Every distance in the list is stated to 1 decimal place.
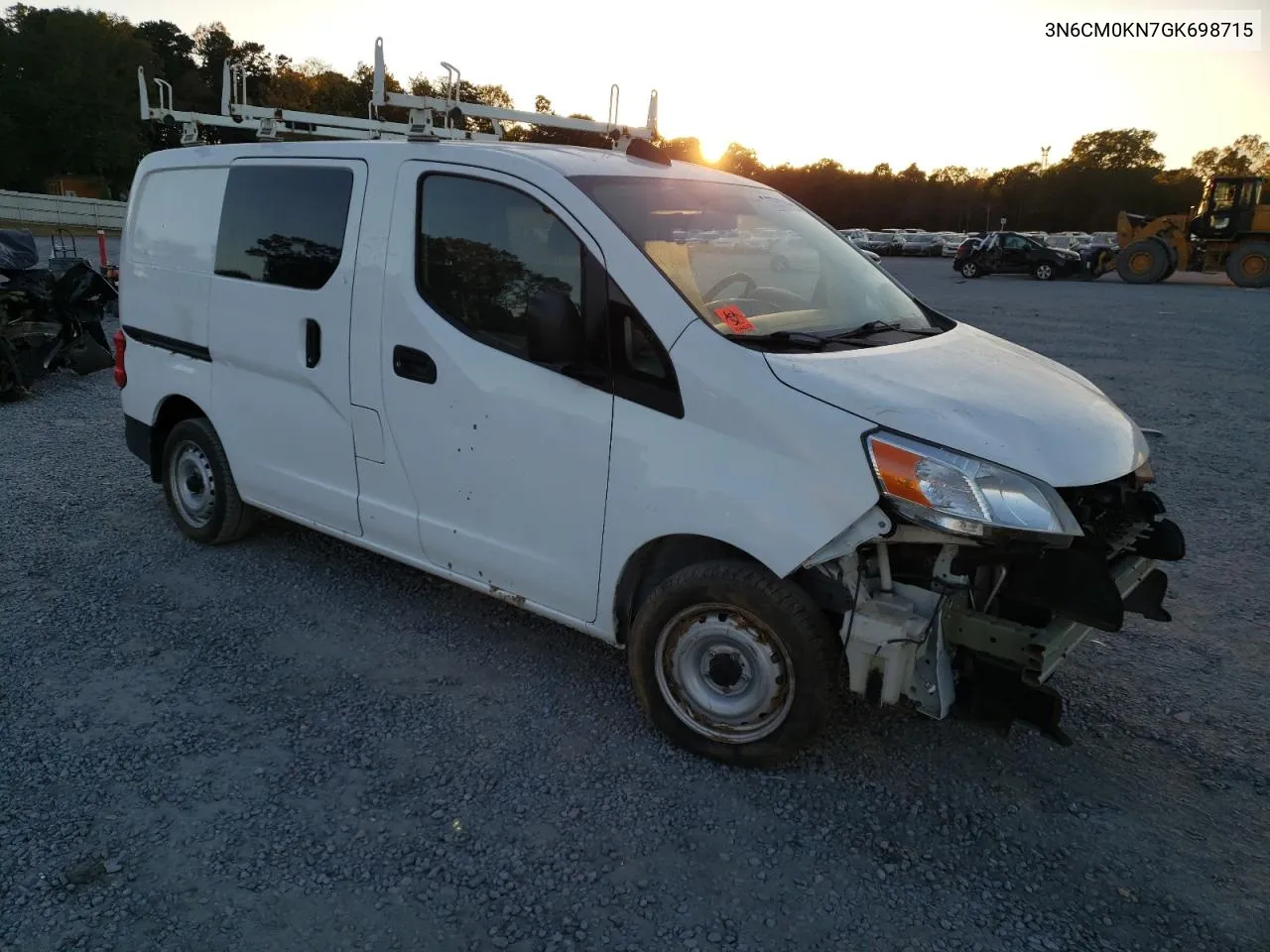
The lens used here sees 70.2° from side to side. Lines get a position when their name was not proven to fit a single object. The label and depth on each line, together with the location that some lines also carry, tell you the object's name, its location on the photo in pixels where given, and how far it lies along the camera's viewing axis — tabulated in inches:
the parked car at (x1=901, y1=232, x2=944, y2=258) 2116.1
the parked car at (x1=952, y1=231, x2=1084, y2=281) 1194.6
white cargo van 109.2
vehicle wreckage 340.2
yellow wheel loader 1048.8
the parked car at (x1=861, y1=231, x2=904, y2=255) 2129.7
